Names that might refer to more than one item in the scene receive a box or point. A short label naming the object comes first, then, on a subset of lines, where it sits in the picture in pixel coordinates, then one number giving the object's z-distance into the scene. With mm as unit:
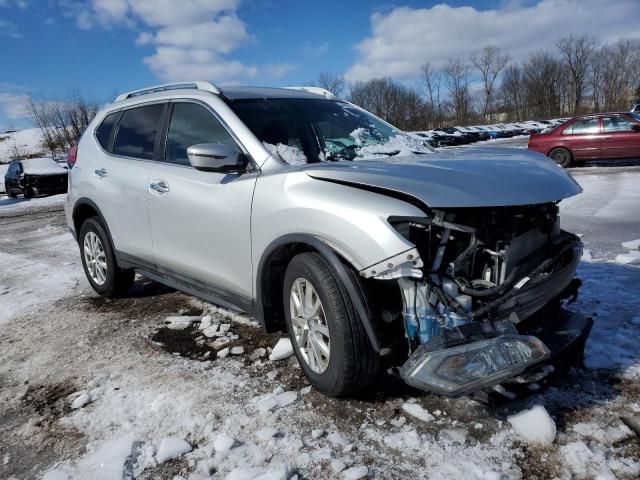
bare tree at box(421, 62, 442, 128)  73019
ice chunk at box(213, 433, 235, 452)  2348
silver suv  2244
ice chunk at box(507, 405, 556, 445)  2271
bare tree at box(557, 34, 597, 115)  73875
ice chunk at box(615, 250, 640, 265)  4733
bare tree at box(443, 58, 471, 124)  78688
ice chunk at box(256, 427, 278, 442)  2420
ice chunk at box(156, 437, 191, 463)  2332
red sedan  13234
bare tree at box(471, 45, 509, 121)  81188
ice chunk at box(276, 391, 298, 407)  2732
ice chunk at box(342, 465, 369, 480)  2115
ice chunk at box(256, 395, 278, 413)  2688
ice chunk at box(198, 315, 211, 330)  3938
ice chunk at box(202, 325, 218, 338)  3782
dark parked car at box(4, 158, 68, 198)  18016
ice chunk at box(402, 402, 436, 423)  2508
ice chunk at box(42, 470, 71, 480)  2236
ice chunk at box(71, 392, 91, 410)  2868
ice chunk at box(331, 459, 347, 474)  2166
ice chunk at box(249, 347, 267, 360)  3357
